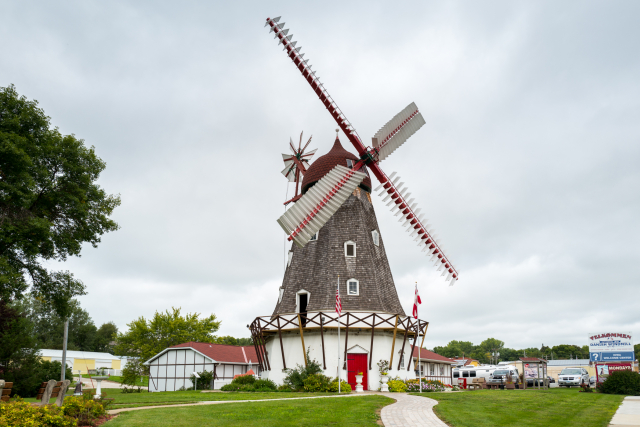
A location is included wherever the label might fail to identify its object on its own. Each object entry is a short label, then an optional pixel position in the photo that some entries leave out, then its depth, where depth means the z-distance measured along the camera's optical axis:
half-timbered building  35.88
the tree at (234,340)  80.76
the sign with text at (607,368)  31.00
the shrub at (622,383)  25.45
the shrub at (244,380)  26.93
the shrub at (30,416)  9.23
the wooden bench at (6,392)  13.04
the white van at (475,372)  40.85
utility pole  26.95
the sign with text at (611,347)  31.11
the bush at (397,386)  23.83
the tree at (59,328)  70.81
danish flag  23.19
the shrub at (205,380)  33.47
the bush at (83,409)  10.87
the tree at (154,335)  42.16
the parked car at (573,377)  35.31
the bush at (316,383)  23.53
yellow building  61.31
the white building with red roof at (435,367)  36.59
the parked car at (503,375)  34.84
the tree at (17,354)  25.03
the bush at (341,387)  23.27
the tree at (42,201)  18.48
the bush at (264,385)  25.12
